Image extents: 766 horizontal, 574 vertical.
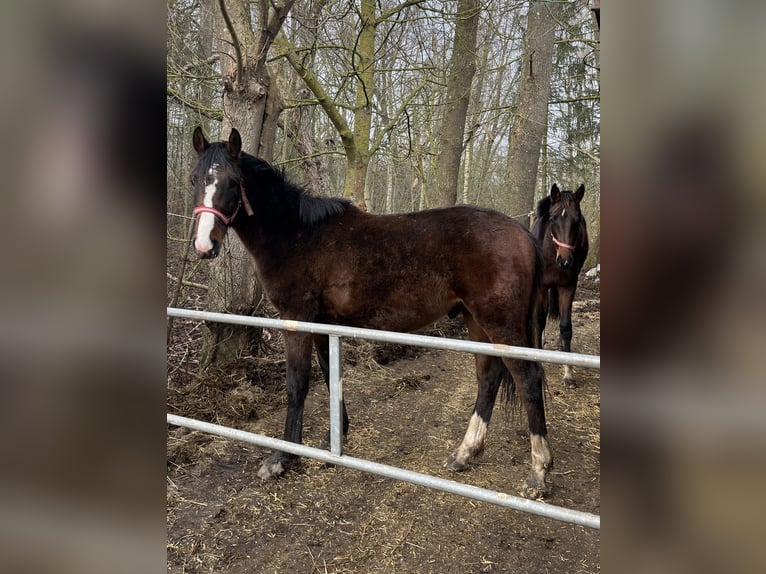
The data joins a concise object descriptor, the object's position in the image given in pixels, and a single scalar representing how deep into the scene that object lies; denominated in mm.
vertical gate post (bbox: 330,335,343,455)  1926
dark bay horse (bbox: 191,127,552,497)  2830
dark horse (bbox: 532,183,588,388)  4462
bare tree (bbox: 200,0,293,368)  3914
